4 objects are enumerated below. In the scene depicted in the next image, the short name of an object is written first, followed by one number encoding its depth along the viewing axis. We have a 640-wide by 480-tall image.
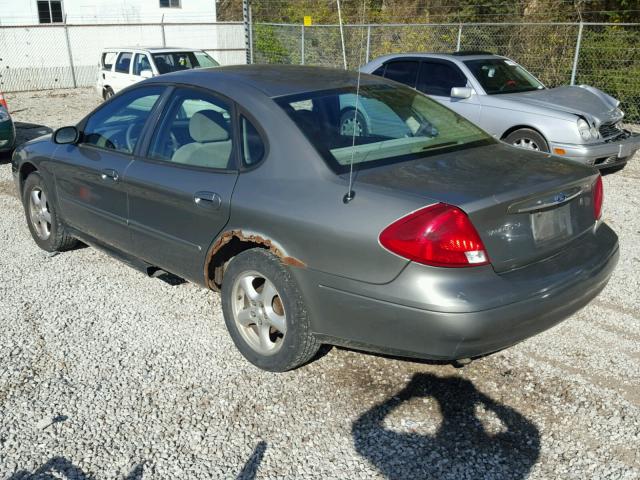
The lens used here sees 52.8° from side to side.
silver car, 7.97
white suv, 14.97
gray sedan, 2.93
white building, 24.56
